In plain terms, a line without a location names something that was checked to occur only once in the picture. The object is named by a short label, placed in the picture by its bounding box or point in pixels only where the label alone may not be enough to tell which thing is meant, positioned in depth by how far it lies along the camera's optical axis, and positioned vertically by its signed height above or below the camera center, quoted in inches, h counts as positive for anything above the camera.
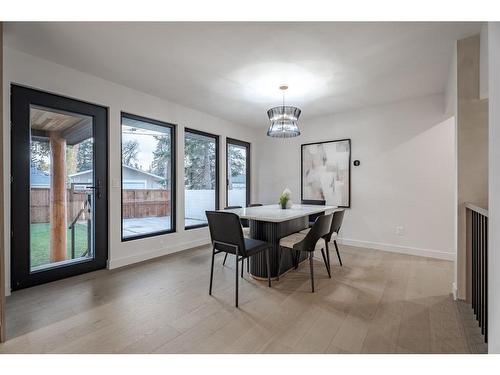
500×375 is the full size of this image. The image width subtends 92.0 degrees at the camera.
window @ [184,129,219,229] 165.6 +7.7
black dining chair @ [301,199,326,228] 149.2 -11.3
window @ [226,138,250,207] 197.6 +11.6
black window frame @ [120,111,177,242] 151.3 +2.1
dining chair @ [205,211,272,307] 84.4 -18.8
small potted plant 126.4 -7.3
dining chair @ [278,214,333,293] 94.3 -22.2
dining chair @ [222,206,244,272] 129.9 -40.0
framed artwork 170.2 +10.4
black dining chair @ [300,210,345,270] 110.7 -19.2
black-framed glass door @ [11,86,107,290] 95.9 -0.2
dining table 106.4 -21.5
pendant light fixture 117.0 +32.0
